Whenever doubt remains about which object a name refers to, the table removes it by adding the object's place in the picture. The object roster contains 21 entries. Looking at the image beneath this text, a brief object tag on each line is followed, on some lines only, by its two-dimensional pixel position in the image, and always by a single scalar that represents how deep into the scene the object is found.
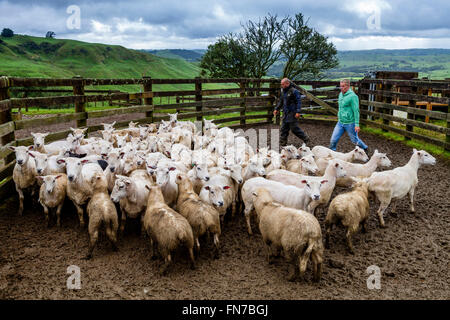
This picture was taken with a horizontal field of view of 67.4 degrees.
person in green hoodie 8.95
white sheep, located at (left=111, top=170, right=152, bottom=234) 5.70
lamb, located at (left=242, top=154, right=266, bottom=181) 6.70
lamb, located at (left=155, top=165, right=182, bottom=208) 5.90
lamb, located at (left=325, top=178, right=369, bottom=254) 5.16
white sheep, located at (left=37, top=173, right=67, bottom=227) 5.85
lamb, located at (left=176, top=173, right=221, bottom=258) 5.04
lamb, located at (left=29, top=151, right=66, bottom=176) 6.27
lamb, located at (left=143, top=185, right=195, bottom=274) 4.52
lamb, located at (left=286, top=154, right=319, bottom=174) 7.11
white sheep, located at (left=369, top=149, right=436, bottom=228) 6.21
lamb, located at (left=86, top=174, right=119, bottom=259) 4.95
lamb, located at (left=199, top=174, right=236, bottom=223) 5.56
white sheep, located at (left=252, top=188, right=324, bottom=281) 4.27
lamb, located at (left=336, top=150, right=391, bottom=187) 7.33
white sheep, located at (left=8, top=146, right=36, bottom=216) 6.27
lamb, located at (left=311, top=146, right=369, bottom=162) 8.19
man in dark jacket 10.73
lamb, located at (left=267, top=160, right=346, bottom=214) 6.04
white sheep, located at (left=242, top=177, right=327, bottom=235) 5.47
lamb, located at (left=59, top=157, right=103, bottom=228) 5.90
